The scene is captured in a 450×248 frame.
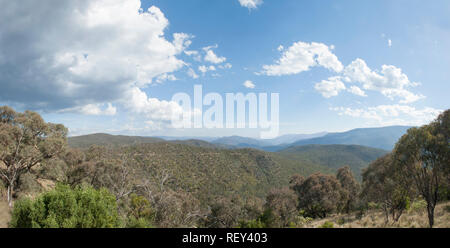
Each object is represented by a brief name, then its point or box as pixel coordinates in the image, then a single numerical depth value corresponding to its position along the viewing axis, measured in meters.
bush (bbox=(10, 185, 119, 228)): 8.36
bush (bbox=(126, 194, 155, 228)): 13.17
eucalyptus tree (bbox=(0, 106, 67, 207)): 16.92
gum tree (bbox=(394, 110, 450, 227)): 9.70
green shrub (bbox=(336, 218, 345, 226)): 19.86
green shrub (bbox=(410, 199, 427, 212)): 16.83
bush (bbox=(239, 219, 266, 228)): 14.66
